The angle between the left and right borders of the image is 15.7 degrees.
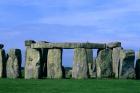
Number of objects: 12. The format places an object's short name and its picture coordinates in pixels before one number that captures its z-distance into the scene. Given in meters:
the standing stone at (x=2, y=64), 28.11
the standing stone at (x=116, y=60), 27.37
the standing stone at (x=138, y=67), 27.24
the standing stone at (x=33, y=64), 26.92
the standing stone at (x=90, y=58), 31.20
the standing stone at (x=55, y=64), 26.98
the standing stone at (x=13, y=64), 27.50
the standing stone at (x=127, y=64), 26.27
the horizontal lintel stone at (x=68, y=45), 26.73
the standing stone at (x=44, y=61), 28.52
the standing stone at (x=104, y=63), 27.31
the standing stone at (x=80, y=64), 26.56
